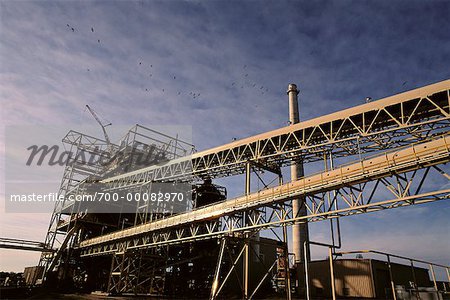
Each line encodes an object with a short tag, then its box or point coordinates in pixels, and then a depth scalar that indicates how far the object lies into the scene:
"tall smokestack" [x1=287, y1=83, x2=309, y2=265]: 36.25
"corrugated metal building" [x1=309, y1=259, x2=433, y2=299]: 25.31
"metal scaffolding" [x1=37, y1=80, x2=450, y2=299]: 15.85
